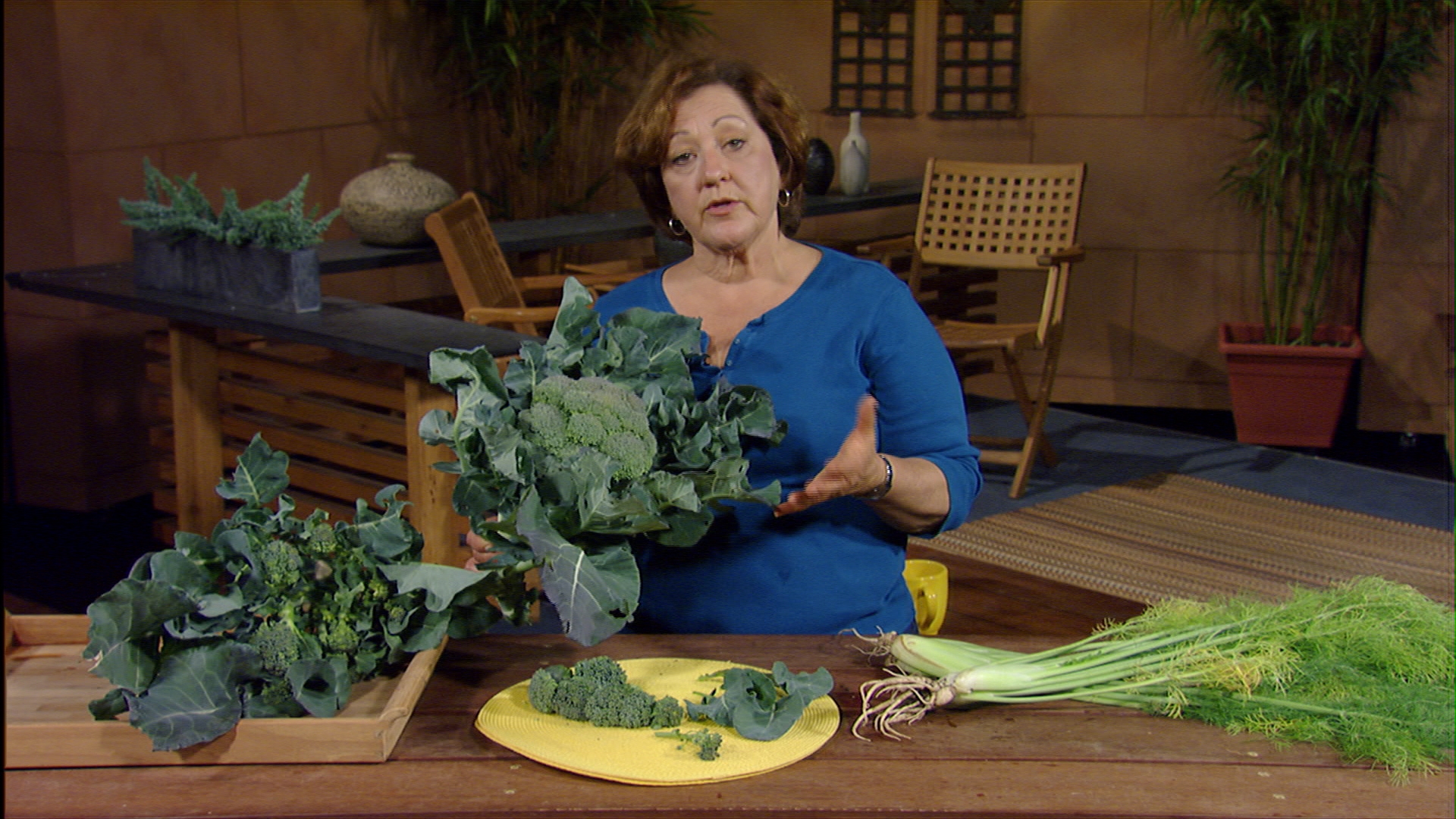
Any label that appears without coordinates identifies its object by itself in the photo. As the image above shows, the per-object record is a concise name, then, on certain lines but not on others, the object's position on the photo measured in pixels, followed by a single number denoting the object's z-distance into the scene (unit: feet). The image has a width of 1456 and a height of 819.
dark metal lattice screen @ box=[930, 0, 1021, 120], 18.47
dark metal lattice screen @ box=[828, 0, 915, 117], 18.89
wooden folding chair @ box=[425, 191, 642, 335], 11.51
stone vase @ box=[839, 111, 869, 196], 16.62
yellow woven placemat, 3.84
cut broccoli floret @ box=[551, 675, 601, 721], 4.15
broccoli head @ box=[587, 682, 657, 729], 4.09
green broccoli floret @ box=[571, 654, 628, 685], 4.22
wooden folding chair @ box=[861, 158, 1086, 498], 14.74
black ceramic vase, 16.34
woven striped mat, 11.94
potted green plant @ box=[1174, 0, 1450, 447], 16.21
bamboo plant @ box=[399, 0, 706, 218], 18.40
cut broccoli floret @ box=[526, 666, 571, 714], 4.21
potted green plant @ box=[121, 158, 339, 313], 9.94
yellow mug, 6.75
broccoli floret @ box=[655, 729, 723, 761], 3.90
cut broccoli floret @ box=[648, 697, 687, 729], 4.10
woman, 5.57
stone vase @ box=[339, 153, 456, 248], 12.48
